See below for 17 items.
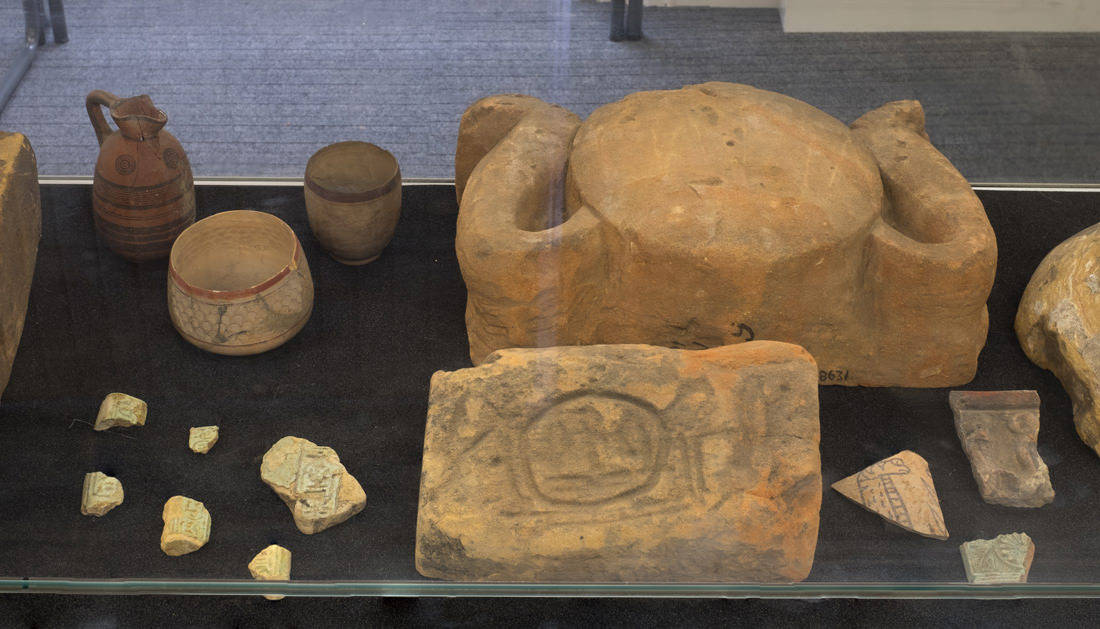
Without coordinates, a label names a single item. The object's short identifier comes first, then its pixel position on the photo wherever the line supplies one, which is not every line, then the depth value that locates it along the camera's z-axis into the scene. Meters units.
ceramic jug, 1.96
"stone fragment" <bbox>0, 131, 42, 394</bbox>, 1.86
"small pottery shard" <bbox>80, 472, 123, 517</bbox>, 1.65
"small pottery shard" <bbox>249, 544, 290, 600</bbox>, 1.54
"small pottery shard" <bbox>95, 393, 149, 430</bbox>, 1.78
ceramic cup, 2.00
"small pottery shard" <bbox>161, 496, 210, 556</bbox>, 1.60
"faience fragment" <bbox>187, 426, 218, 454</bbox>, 1.75
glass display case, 1.59
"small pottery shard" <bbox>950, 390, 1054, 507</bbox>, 1.69
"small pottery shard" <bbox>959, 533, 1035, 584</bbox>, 1.51
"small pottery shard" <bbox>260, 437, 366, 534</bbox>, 1.65
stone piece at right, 1.82
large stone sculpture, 1.77
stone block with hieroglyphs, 1.46
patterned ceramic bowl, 1.82
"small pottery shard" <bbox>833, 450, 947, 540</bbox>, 1.63
